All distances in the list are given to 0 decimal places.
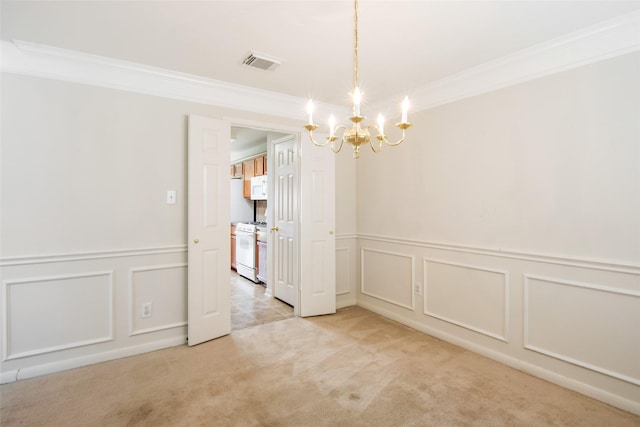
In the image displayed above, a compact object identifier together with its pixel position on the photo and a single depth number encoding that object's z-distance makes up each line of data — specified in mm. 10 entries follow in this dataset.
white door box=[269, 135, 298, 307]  4098
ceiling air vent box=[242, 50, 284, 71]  2602
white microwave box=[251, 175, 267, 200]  5703
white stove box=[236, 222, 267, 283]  5441
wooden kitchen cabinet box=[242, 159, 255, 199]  6188
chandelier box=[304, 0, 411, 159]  1672
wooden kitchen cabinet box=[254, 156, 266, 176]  5734
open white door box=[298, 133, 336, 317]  3785
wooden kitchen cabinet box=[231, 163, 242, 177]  6792
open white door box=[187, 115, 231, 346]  3039
